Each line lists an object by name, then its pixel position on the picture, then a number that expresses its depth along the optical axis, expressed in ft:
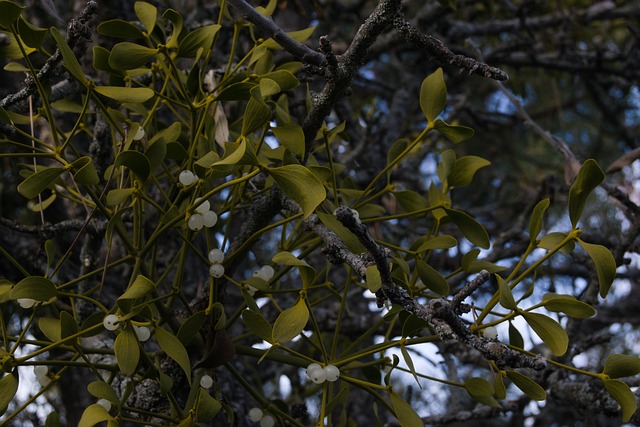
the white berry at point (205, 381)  3.19
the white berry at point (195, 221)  3.06
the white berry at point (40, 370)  3.24
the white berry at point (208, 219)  3.07
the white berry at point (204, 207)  3.09
